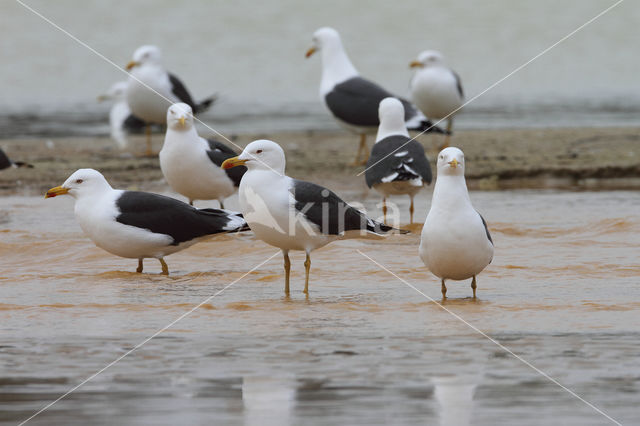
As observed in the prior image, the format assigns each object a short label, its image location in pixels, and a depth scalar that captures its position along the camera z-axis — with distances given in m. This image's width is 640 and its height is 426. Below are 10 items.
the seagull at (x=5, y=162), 24.42
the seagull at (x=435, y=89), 30.25
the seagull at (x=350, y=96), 26.27
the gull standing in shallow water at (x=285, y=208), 14.12
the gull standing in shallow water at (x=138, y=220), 15.65
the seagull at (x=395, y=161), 19.59
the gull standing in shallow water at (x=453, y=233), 13.42
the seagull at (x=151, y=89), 29.70
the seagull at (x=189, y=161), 19.00
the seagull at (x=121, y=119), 34.84
